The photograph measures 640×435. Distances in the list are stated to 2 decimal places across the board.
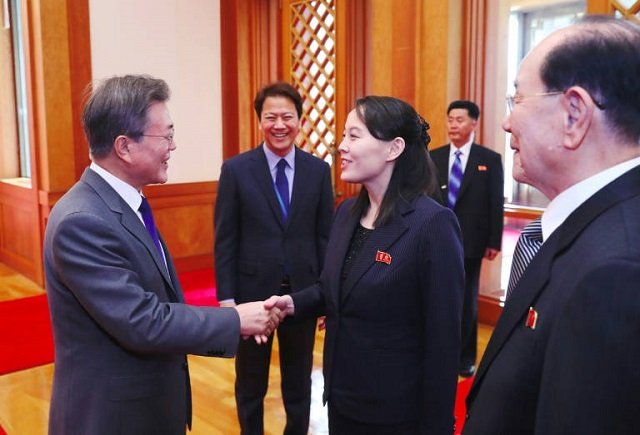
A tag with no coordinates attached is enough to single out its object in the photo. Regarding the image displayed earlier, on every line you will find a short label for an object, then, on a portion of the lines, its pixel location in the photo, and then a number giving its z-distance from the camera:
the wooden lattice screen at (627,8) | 3.42
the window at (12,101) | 6.21
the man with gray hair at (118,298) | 1.38
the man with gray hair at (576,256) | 0.70
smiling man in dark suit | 2.53
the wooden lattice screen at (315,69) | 5.61
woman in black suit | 1.58
